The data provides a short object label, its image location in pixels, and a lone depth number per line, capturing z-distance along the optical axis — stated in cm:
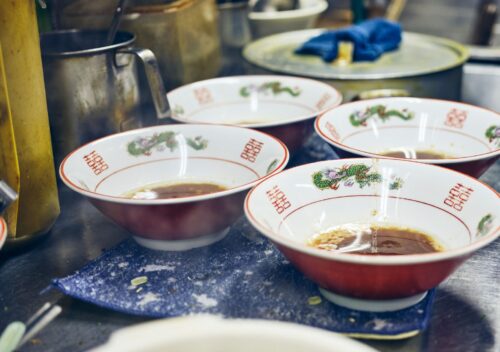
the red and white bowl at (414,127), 140
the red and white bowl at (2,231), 83
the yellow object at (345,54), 187
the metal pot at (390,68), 170
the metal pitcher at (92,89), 126
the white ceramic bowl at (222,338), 58
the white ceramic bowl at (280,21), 233
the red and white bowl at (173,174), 103
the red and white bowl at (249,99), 164
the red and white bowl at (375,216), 84
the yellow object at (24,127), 101
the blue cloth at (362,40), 188
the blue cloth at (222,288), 91
